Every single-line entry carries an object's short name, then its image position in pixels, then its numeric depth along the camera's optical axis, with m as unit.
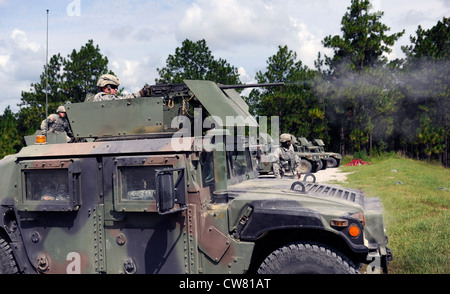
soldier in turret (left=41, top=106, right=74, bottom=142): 5.94
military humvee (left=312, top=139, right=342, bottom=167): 24.90
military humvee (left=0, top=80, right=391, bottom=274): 3.66
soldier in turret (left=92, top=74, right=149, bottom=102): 4.98
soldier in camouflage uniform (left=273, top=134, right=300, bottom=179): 8.64
